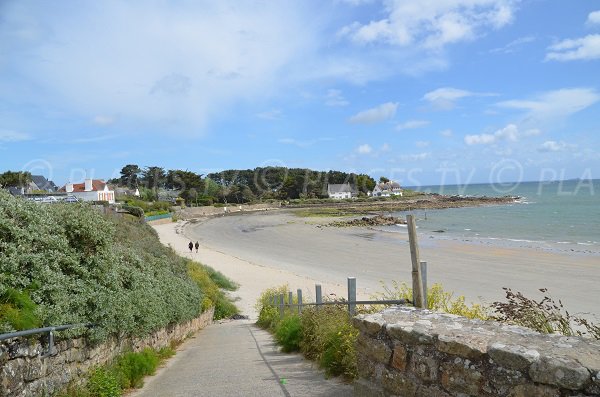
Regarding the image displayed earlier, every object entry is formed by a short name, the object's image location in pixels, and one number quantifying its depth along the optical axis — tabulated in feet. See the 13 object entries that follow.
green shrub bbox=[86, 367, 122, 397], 19.27
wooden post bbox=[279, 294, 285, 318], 43.96
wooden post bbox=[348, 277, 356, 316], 23.36
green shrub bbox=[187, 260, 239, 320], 58.20
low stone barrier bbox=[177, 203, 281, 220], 289.33
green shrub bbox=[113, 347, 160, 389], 22.49
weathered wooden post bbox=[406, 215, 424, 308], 19.02
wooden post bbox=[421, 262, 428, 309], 19.44
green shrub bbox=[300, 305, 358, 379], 19.94
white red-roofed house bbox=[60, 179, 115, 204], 235.81
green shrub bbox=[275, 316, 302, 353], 29.39
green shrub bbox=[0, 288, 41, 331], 15.47
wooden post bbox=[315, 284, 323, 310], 31.26
